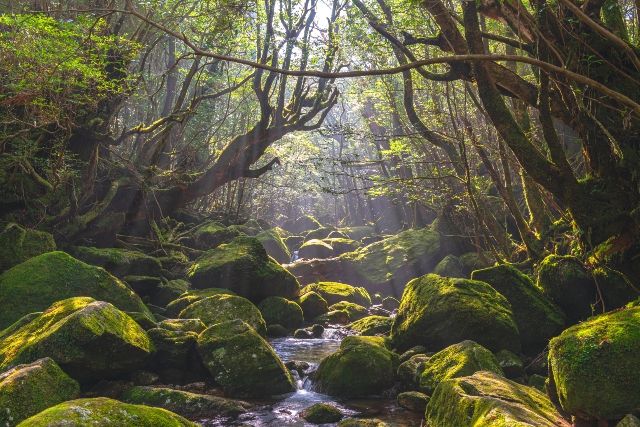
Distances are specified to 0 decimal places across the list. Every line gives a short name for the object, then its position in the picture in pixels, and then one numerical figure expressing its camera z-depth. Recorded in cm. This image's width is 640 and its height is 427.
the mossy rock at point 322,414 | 753
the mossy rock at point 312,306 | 1631
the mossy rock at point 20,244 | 1122
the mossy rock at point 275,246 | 2761
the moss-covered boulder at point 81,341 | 723
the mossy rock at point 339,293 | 1841
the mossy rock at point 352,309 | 1642
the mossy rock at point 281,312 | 1462
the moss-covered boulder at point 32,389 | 570
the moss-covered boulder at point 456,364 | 756
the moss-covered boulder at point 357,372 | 880
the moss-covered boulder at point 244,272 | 1518
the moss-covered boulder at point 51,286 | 967
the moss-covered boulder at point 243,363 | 858
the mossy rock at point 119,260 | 1384
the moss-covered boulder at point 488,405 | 469
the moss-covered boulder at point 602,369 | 509
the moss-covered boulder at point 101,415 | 366
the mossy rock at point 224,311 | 1127
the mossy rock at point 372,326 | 1334
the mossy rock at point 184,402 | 746
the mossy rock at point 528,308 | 977
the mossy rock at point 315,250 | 2970
